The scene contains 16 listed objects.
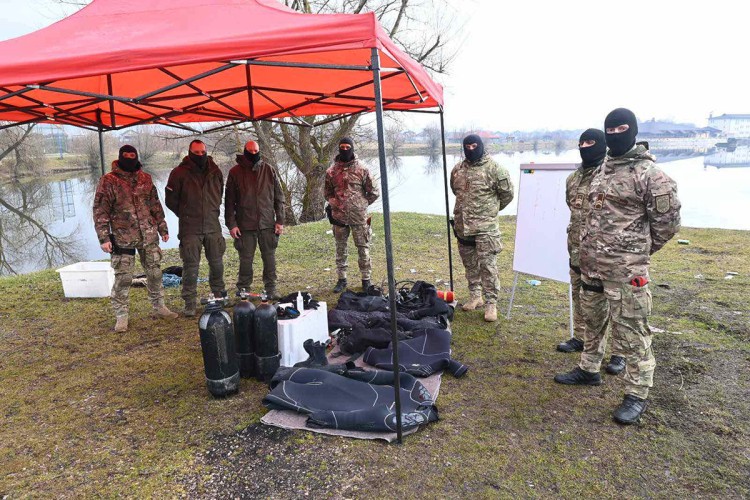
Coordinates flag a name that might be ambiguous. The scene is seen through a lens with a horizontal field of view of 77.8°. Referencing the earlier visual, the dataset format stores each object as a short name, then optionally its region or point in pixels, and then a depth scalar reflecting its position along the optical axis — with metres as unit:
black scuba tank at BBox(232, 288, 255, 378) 3.36
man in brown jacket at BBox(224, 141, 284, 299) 5.12
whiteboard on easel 4.08
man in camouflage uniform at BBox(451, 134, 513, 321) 4.60
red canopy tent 2.44
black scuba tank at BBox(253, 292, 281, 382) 3.32
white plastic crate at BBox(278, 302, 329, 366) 3.54
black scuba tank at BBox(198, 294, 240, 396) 3.07
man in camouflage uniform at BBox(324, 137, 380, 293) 5.59
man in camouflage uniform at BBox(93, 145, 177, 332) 4.38
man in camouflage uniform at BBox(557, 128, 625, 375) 3.39
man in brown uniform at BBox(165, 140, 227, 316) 4.75
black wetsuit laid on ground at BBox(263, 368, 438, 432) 2.77
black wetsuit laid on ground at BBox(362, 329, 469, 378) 3.49
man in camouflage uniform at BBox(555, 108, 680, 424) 2.73
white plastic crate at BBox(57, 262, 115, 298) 5.59
